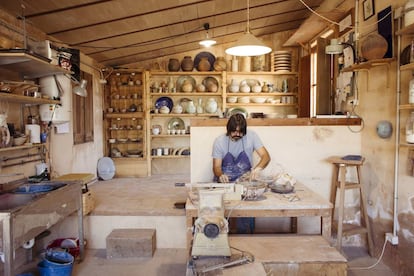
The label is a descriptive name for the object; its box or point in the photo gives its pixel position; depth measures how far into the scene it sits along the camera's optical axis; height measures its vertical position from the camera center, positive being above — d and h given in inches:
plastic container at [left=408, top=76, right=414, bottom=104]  97.1 +10.4
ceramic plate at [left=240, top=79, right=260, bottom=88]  237.1 +33.4
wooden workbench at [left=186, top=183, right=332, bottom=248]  87.3 -21.5
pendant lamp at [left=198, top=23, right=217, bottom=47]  183.6 +48.9
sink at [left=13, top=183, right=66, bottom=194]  106.6 -19.2
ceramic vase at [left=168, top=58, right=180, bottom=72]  234.1 +45.2
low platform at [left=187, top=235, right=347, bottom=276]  68.3 -28.6
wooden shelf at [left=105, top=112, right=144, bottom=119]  228.4 +9.9
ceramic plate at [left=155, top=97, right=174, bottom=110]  241.0 +19.7
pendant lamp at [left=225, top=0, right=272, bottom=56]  114.2 +29.3
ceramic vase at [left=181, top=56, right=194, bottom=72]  233.8 +45.2
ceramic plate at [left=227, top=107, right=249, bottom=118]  233.5 +13.1
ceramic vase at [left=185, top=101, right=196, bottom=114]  233.5 +14.7
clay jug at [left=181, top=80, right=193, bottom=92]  233.0 +29.4
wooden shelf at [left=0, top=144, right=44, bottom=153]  103.6 -5.7
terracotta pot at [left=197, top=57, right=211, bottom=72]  233.3 +44.8
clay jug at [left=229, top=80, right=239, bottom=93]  233.3 +29.2
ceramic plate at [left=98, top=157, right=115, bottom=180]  215.2 -25.3
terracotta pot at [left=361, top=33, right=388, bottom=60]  108.9 +26.8
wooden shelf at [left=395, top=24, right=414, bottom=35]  93.2 +28.1
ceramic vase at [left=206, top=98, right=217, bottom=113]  233.2 +16.0
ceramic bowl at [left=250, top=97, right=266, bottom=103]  232.7 +20.7
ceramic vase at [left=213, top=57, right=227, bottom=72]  233.9 +44.8
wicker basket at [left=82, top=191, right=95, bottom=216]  127.9 -28.7
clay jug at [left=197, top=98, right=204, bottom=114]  234.8 +15.6
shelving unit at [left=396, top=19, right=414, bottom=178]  103.5 +7.2
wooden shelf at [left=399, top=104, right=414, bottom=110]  97.7 +6.3
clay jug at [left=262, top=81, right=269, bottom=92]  233.8 +28.4
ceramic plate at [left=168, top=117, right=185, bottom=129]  245.9 +3.7
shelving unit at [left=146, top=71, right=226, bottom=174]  233.6 +10.5
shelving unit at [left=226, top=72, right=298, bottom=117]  233.5 +24.4
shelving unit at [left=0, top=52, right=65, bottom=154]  100.5 +22.0
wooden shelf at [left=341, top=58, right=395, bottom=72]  110.1 +22.2
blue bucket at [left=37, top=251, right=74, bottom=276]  101.4 -41.9
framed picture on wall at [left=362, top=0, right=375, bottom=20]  123.6 +45.4
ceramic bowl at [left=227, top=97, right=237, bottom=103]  233.1 +20.1
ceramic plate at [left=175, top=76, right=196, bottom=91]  242.7 +35.9
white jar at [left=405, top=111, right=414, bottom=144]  99.3 -0.8
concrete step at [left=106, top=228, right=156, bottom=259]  123.8 -43.5
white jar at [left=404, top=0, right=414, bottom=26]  94.8 +33.1
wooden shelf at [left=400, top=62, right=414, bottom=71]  96.8 +18.3
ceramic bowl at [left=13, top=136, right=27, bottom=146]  111.6 -3.7
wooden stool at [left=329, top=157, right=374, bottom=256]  119.4 -27.3
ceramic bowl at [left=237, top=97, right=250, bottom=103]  232.4 +20.1
